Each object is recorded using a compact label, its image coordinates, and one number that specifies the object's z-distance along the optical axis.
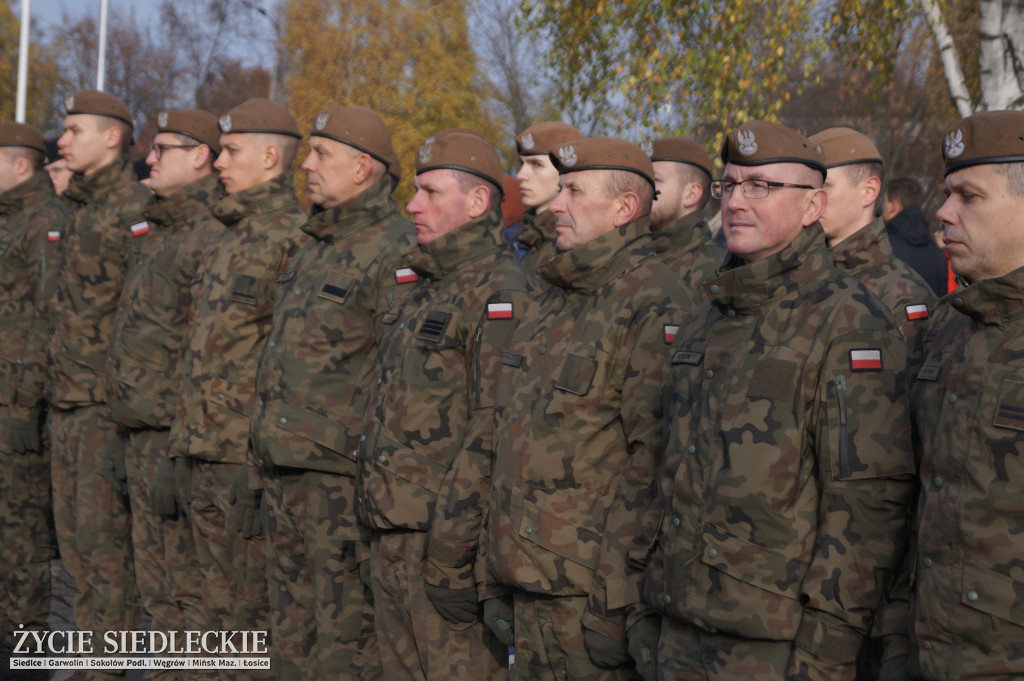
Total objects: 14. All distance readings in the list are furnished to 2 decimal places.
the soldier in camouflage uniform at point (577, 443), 3.23
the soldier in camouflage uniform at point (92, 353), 5.91
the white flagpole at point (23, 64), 17.95
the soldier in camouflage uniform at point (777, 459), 2.55
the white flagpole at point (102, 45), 22.59
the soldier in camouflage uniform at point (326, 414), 4.37
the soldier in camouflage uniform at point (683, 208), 5.11
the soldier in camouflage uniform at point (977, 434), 2.18
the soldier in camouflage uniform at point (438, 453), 3.68
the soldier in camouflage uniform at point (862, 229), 4.06
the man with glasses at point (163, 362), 5.36
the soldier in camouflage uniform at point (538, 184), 5.14
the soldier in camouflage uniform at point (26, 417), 6.66
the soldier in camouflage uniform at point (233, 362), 4.94
